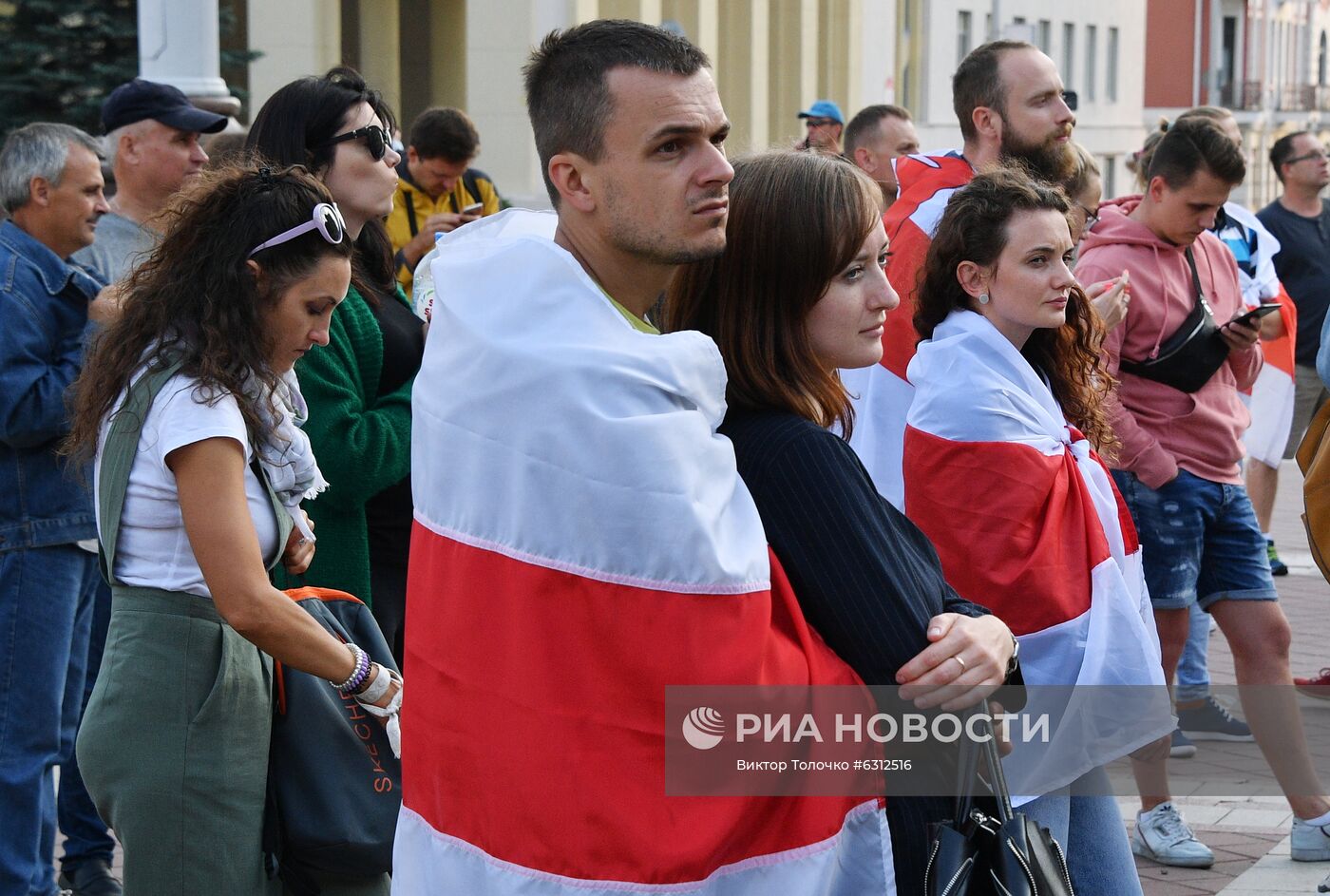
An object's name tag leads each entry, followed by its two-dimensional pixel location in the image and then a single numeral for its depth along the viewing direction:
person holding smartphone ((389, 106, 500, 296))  7.99
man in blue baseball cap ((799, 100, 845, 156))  12.20
